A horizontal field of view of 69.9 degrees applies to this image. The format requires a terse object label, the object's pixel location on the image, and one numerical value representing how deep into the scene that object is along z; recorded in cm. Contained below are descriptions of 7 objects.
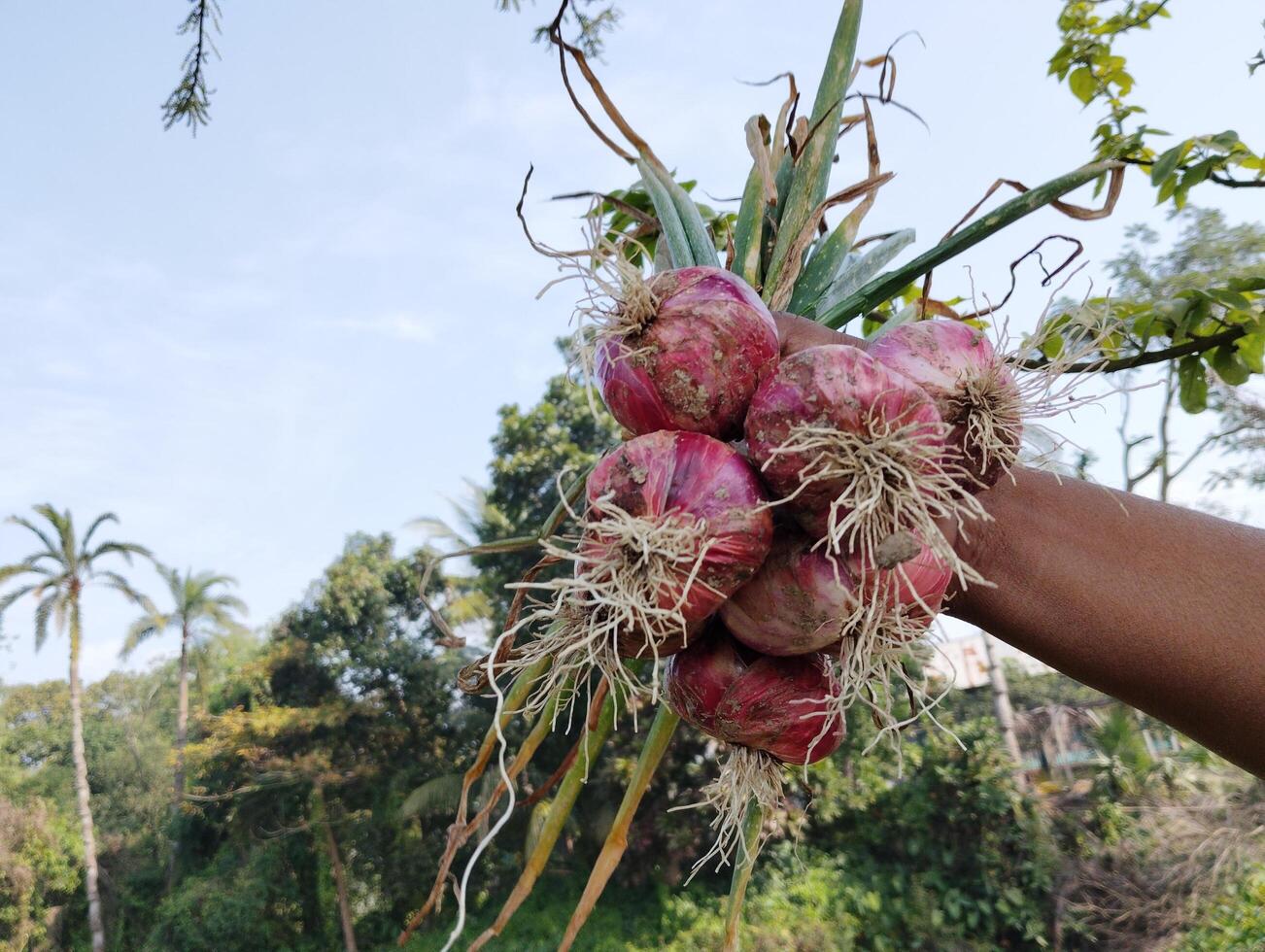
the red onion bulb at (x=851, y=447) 31
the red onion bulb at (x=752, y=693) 35
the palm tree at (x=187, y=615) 2053
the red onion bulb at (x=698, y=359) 33
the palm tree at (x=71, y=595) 1802
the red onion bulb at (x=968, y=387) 34
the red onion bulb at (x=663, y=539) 31
